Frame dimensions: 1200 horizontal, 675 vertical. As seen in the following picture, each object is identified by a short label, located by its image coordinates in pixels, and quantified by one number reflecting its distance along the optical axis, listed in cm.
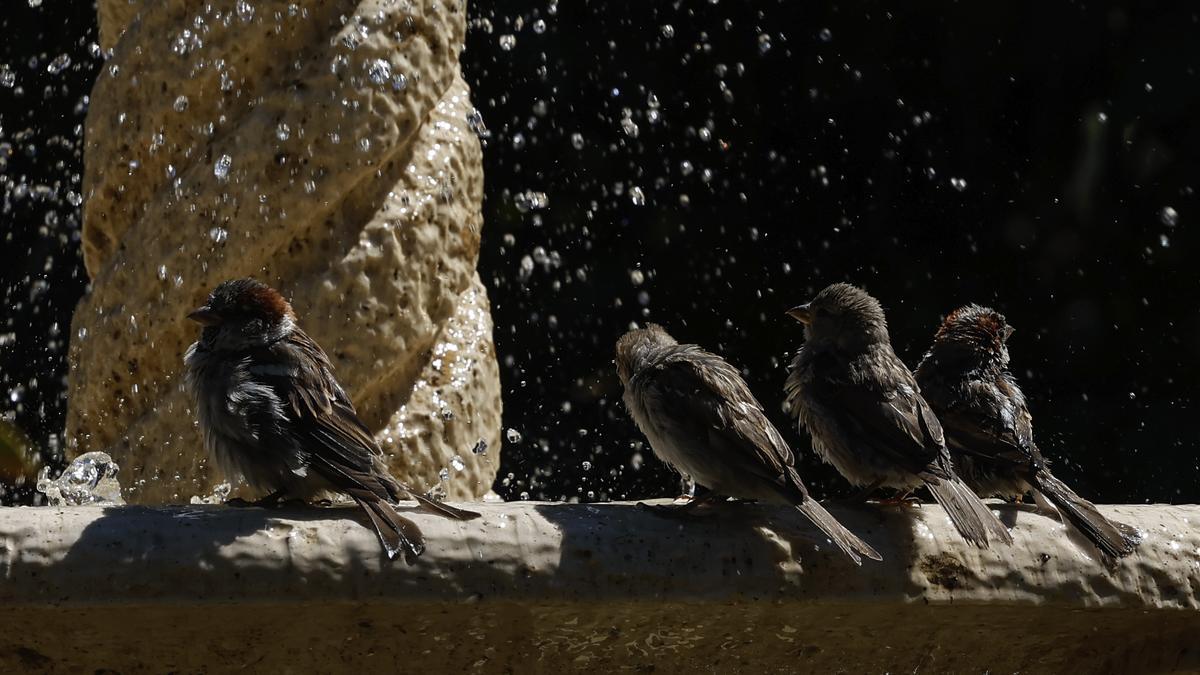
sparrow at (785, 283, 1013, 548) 543
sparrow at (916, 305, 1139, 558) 593
